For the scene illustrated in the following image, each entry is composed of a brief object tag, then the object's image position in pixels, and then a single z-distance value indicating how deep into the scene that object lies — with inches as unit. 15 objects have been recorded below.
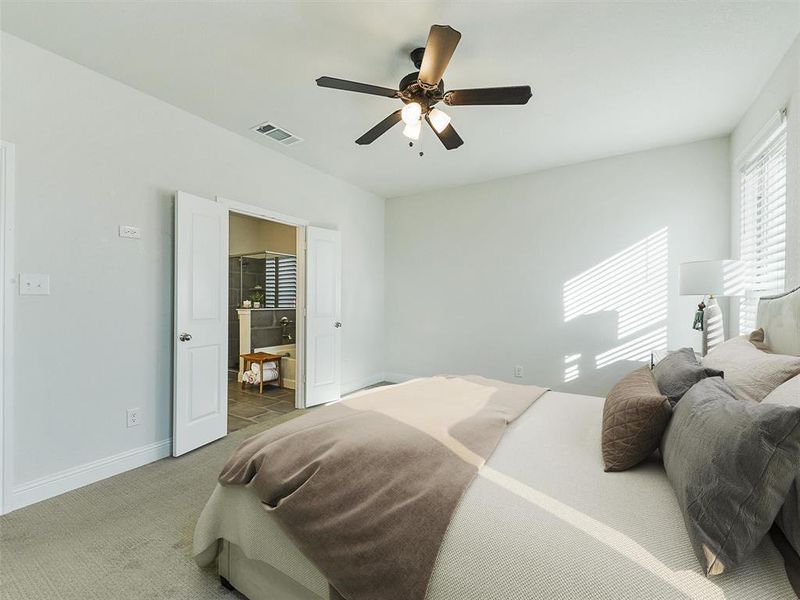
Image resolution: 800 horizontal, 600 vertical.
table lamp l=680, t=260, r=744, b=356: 102.8
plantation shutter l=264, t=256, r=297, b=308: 258.7
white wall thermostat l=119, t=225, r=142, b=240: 105.0
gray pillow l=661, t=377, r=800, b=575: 31.9
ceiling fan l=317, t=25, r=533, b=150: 71.9
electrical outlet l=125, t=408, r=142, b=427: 106.3
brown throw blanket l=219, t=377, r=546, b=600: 40.9
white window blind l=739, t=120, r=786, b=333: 96.2
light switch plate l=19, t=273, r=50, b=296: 86.8
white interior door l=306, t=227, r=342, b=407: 166.2
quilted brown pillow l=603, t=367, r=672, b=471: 51.0
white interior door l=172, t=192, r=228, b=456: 114.1
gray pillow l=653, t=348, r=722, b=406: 56.7
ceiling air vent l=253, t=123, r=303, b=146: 129.4
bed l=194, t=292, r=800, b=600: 32.7
